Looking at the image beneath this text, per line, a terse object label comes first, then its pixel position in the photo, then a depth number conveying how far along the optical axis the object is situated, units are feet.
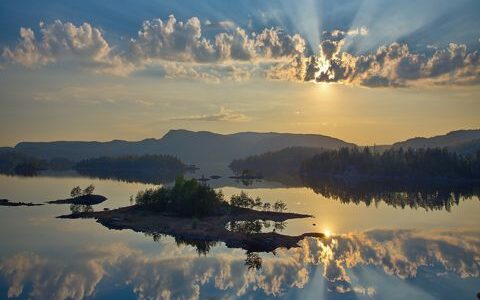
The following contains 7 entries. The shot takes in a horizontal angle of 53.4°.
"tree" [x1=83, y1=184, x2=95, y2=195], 439.63
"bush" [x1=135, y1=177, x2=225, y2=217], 316.81
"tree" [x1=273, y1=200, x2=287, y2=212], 362.33
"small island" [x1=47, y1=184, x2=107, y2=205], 423.64
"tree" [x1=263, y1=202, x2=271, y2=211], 375.66
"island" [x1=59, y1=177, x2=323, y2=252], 246.47
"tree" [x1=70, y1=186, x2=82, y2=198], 438.65
